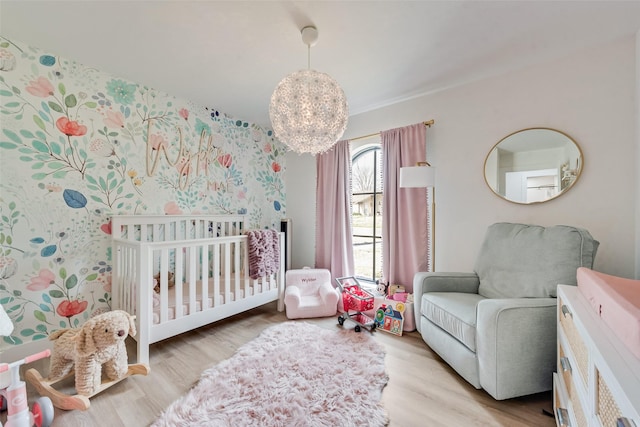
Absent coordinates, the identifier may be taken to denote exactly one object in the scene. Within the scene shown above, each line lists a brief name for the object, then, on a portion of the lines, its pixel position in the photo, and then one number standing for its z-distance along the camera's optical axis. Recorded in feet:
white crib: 5.84
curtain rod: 8.25
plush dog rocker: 4.73
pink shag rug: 4.25
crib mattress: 6.44
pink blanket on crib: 8.22
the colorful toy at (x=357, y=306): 7.64
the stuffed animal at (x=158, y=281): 7.30
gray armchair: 4.50
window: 10.42
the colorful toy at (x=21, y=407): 3.79
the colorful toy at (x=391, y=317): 7.34
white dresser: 1.96
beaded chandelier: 4.72
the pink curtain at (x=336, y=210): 10.12
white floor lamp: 7.39
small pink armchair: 8.37
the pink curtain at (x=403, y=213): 8.34
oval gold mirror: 6.34
